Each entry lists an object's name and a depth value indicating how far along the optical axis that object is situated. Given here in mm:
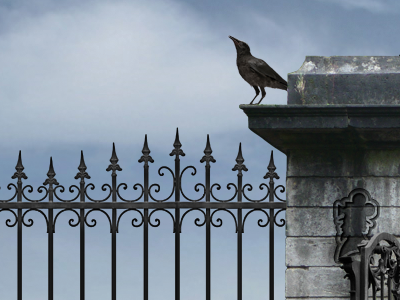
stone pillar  13437
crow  14000
